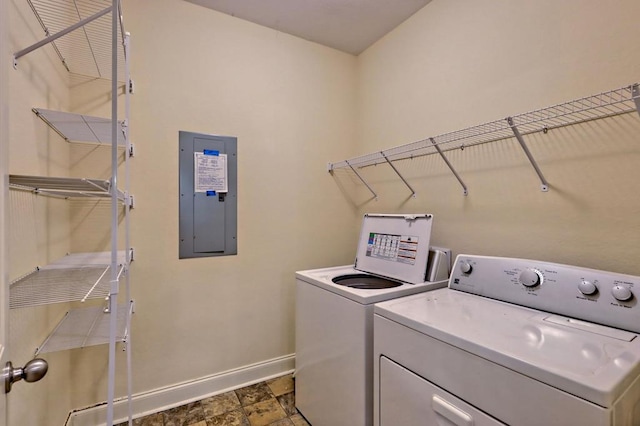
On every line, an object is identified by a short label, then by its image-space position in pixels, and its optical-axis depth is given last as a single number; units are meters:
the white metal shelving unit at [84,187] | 1.00
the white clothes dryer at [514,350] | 0.70
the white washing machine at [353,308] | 1.32
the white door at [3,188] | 0.60
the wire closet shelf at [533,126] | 1.16
